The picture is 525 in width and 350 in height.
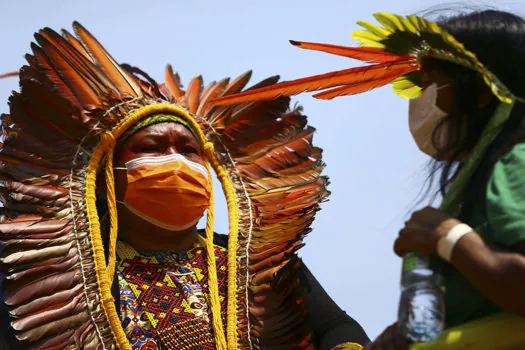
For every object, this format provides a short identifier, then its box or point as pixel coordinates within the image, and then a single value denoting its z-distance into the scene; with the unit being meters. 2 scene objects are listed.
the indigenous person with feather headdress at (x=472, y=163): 4.40
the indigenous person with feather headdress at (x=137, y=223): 8.33
